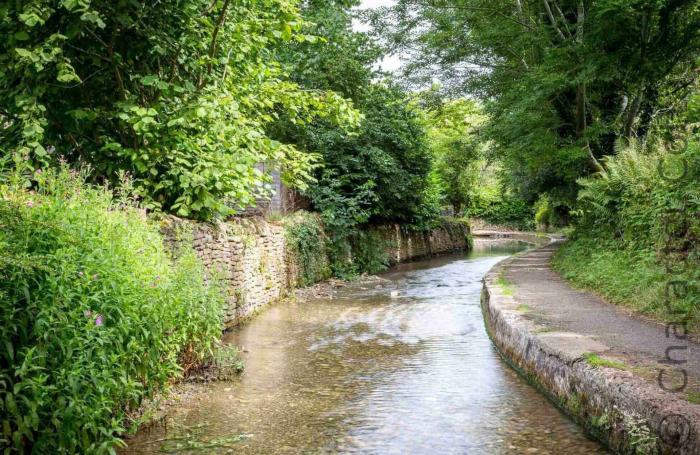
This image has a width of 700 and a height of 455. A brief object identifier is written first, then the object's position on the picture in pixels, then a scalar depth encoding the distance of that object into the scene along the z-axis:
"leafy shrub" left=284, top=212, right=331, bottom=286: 14.38
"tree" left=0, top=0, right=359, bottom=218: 7.56
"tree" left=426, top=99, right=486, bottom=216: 37.72
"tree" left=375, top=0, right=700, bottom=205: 11.55
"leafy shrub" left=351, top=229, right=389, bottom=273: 18.92
